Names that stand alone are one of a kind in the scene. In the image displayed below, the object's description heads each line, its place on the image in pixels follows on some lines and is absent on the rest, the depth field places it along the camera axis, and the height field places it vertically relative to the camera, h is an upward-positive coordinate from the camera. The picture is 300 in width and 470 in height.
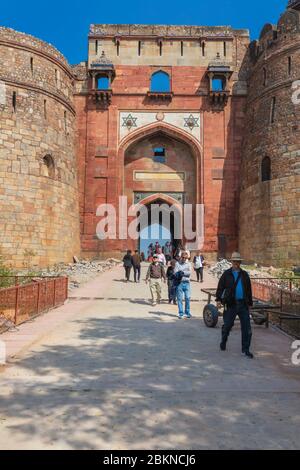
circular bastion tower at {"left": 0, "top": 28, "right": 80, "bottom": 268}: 18.17 +4.41
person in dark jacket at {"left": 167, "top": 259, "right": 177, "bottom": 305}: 10.64 -1.12
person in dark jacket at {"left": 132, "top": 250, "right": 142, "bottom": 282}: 15.70 -0.69
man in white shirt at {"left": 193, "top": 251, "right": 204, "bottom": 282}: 14.93 -0.71
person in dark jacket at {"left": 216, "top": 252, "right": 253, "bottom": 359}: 5.75 -0.75
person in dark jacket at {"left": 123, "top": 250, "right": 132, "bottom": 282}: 15.57 -0.68
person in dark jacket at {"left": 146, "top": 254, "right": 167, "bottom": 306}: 10.33 -0.82
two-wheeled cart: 7.25 -1.31
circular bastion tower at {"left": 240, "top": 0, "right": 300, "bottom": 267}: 18.73 +4.72
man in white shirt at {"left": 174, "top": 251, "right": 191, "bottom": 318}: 8.60 -0.88
